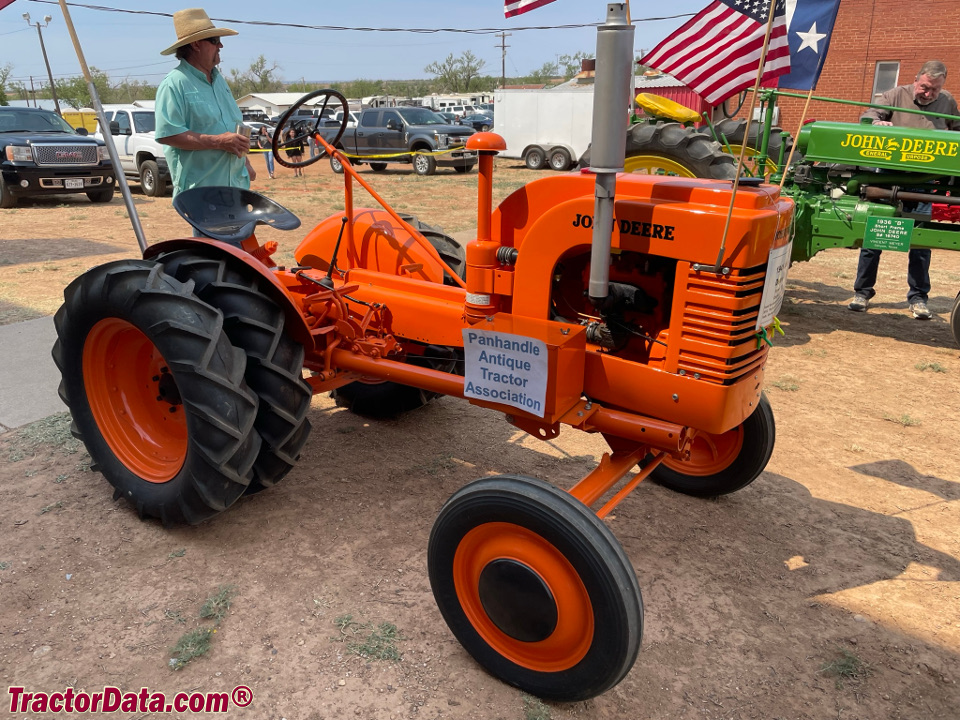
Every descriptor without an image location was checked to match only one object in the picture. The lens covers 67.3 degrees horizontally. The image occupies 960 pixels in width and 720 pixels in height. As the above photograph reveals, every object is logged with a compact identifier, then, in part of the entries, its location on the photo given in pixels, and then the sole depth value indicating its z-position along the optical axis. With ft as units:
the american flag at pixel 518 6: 7.78
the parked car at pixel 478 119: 100.87
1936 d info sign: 17.58
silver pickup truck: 61.36
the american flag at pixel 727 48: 9.41
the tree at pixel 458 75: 277.44
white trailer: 66.64
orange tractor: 6.91
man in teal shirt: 11.75
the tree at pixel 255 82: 316.03
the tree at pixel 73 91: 243.60
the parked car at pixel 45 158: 38.45
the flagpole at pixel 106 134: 12.65
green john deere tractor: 17.66
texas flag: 14.15
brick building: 64.34
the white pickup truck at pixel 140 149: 45.85
